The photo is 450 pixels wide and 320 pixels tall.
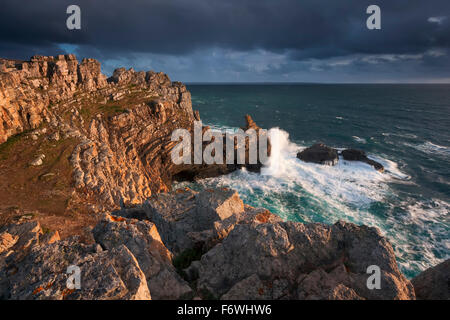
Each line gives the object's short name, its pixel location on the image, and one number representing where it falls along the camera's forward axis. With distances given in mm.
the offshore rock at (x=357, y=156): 57328
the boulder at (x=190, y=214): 14011
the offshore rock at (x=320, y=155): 58175
